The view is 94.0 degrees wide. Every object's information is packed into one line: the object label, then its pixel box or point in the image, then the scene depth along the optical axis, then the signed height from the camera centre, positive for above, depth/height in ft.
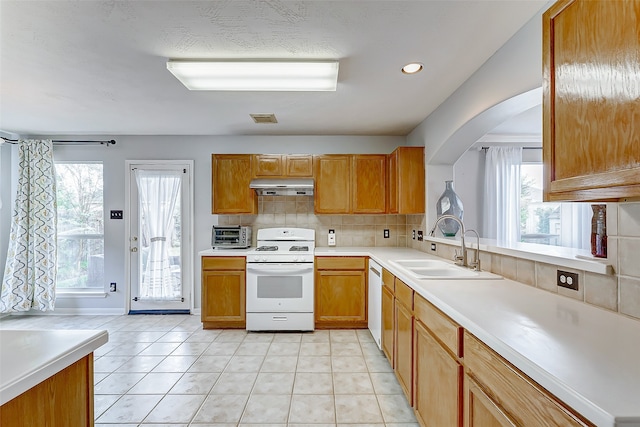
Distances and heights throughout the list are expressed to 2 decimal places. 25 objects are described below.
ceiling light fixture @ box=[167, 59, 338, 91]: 6.64 +3.34
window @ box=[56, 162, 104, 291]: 13.46 -0.41
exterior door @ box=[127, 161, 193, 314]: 13.21 -0.90
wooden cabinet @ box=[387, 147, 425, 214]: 11.03 +1.31
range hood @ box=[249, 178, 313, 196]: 12.07 +1.21
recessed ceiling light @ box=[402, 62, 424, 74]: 6.95 +3.52
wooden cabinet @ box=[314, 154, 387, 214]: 12.25 +1.34
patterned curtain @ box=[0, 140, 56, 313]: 12.40 -0.91
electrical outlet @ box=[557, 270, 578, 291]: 4.53 -1.02
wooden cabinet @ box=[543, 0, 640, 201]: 2.70 +1.19
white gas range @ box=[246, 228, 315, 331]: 11.12 -2.88
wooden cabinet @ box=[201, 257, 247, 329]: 11.43 -2.91
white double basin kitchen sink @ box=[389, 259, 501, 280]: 6.24 -1.36
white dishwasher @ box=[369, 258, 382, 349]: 9.20 -2.80
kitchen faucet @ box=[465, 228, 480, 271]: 6.86 -1.05
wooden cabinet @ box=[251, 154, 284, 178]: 12.23 +2.09
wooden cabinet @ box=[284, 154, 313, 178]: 12.28 +2.09
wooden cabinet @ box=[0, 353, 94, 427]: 2.40 -1.69
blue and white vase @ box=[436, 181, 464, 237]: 9.55 +0.24
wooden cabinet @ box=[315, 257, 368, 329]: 11.32 -2.83
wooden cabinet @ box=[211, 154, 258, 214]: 12.21 +1.32
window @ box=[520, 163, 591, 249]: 13.43 -0.15
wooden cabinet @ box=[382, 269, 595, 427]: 2.66 -2.06
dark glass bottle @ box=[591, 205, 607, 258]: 4.21 -0.25
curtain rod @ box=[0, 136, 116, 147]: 13.08 +3.31
